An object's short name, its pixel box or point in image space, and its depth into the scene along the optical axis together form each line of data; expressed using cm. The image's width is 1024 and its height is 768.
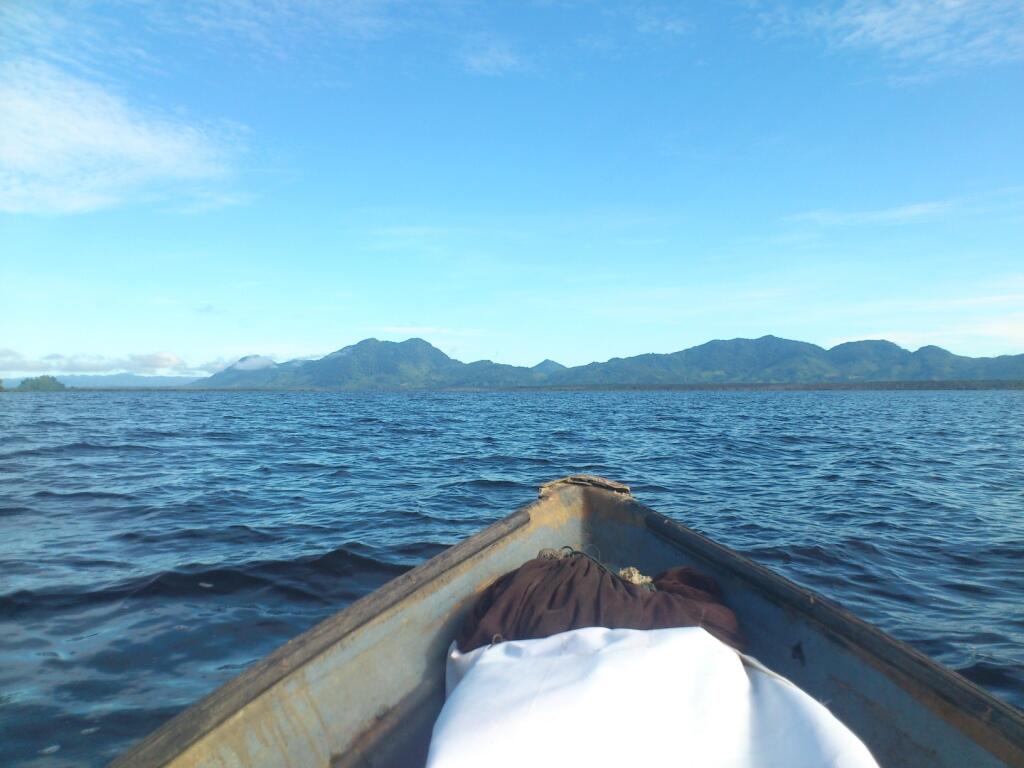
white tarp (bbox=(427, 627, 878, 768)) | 217
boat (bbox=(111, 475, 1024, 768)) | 254
